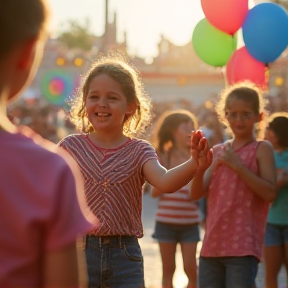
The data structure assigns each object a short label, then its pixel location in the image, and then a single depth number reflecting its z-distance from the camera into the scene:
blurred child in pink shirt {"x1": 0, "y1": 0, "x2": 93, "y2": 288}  1.72
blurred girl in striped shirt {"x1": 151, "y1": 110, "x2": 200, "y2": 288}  6.80
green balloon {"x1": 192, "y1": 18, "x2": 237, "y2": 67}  7.35
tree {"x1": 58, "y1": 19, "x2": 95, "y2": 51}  74.62
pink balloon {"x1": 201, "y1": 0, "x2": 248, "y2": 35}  7.10
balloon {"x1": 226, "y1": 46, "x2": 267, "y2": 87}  7.25
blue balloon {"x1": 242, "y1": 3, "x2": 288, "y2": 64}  7.18
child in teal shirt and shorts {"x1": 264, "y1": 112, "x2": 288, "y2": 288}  6.38
